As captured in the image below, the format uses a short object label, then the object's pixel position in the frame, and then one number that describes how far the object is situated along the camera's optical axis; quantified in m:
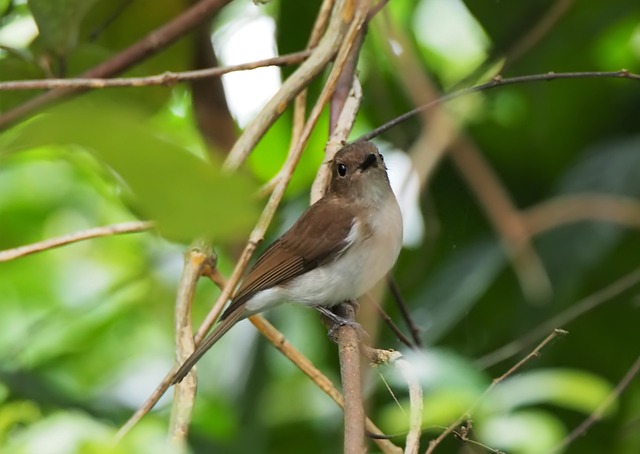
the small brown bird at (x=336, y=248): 6.28
